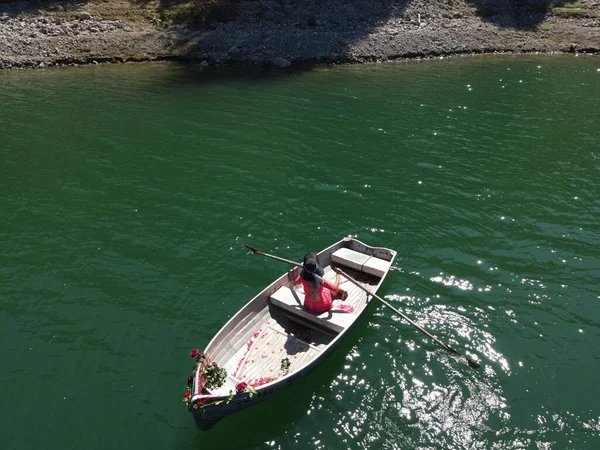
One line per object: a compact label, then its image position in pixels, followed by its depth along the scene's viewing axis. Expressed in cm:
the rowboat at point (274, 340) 1216
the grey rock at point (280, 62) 4684
